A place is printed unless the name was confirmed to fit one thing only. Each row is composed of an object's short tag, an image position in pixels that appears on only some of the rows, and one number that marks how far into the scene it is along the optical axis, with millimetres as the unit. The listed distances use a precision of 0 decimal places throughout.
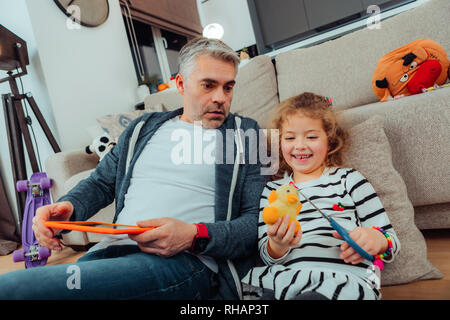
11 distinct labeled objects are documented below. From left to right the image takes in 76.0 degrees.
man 537
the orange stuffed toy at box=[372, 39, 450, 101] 1051
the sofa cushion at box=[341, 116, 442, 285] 732
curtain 2785
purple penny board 1398
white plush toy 1464
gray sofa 873
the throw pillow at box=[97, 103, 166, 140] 1702
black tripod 1682
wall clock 1983
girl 555
